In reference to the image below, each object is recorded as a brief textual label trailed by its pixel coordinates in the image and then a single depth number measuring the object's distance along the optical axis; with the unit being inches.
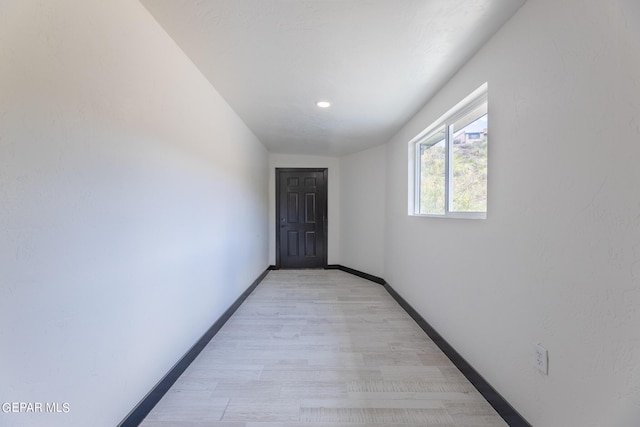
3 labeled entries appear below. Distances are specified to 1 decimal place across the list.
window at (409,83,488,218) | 72.4
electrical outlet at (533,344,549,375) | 47.3
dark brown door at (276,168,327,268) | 205.9
